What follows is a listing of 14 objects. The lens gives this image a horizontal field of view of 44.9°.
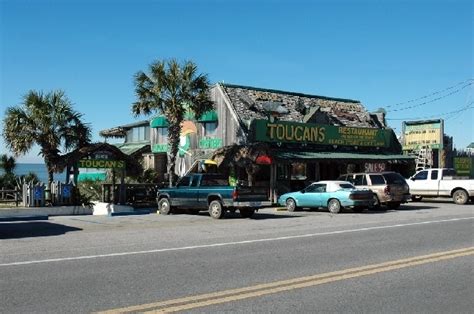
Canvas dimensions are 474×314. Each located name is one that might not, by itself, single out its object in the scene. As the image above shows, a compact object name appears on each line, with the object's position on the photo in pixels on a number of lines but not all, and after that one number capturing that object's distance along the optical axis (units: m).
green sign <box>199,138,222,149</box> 31.81
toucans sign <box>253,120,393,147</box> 31.02
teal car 23.95
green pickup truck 21.06
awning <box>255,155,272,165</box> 28.44
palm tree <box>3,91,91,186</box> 25.05
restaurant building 29.92
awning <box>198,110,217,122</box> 32.06
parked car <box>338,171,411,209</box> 26.03
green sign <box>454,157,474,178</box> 39.01
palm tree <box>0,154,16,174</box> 29.59
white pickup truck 29.52
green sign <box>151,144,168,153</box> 34.41
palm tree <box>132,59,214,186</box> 26.77
